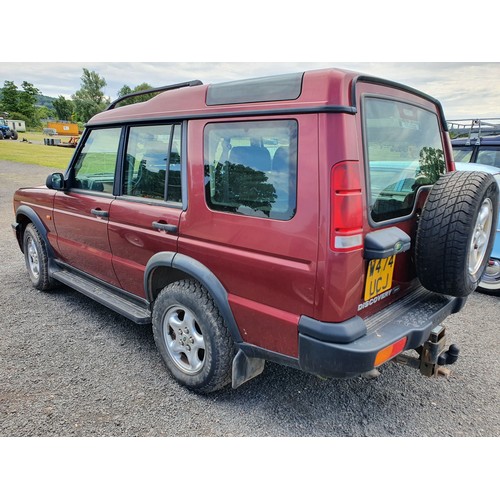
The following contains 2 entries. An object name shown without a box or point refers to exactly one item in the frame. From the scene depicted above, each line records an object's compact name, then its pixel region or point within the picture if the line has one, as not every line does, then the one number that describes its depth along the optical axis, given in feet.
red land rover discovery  6.12
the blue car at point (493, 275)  14.10
